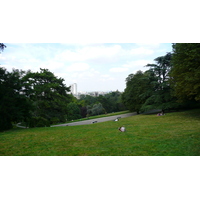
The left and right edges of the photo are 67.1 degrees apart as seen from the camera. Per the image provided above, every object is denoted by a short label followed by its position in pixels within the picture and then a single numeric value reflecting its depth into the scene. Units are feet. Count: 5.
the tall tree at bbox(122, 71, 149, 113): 81.42
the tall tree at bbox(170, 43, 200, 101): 34.42
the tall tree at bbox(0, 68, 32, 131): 37.29
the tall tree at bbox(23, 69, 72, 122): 61.87
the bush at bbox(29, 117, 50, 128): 50.73
